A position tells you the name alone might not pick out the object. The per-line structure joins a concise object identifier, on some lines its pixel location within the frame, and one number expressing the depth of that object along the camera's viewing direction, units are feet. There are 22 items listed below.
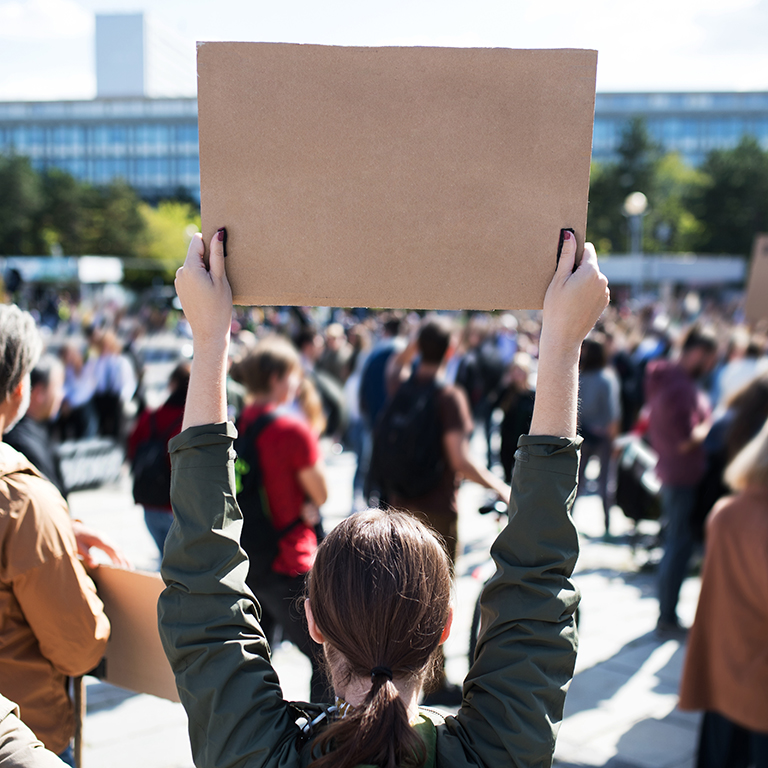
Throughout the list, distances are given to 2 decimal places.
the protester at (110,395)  30.58
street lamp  70.08
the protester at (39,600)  5.67
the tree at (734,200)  182.70
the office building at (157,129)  294.05
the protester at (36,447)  11.24
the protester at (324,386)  32.42
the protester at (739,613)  8.81
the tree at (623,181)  200.95
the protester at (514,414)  19.36
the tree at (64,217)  232.12
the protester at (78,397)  29.84
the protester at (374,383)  26.25
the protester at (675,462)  16.85
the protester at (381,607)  4.09
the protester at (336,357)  38.01
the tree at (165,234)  249.34
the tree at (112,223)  232.12
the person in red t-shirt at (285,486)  10.84
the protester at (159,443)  13.82
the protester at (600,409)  23.03
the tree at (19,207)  226.79
